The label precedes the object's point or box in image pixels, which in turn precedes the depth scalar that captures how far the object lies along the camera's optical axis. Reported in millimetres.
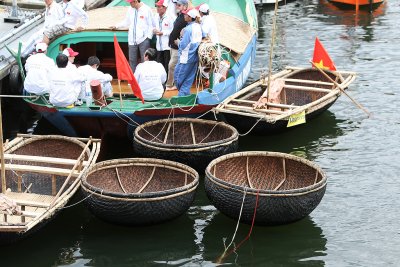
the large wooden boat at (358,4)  26516
